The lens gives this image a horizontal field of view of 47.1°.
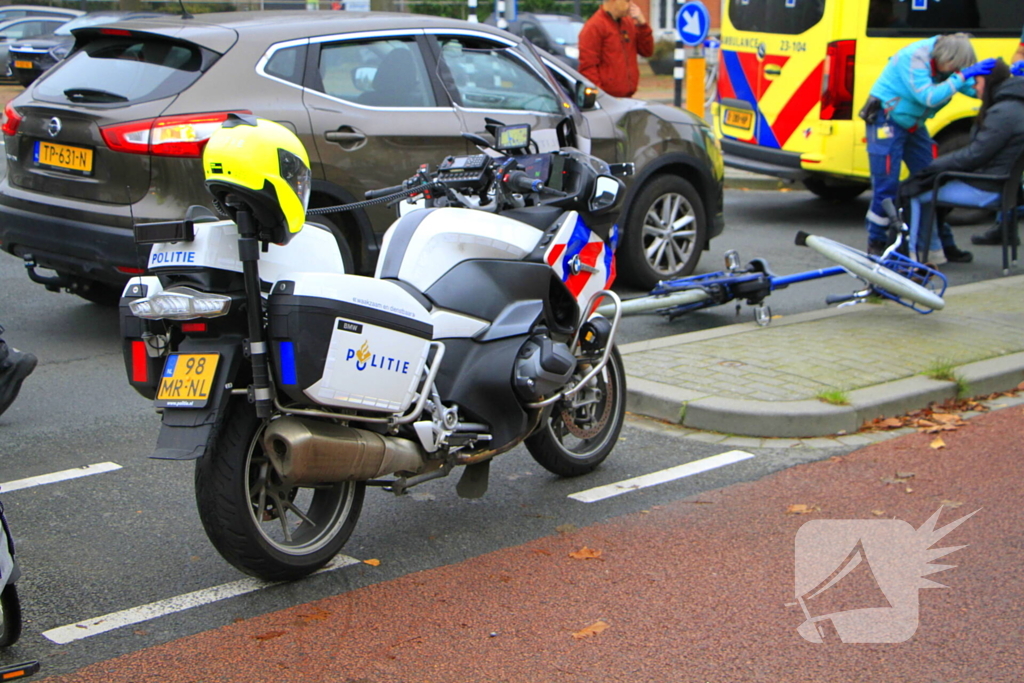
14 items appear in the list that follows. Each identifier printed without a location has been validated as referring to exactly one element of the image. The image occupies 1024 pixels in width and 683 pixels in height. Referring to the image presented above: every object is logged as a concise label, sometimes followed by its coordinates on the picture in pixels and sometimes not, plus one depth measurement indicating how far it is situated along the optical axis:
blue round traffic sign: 14.86
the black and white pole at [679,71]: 17.88
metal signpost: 14.91
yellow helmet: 3.39
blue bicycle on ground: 7.15
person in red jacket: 12.08
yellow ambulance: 10.65
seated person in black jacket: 8.54
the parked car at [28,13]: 23.62
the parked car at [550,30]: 24.30
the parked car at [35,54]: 20.09
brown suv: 6.28
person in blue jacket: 8.65
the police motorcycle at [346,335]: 3.48
